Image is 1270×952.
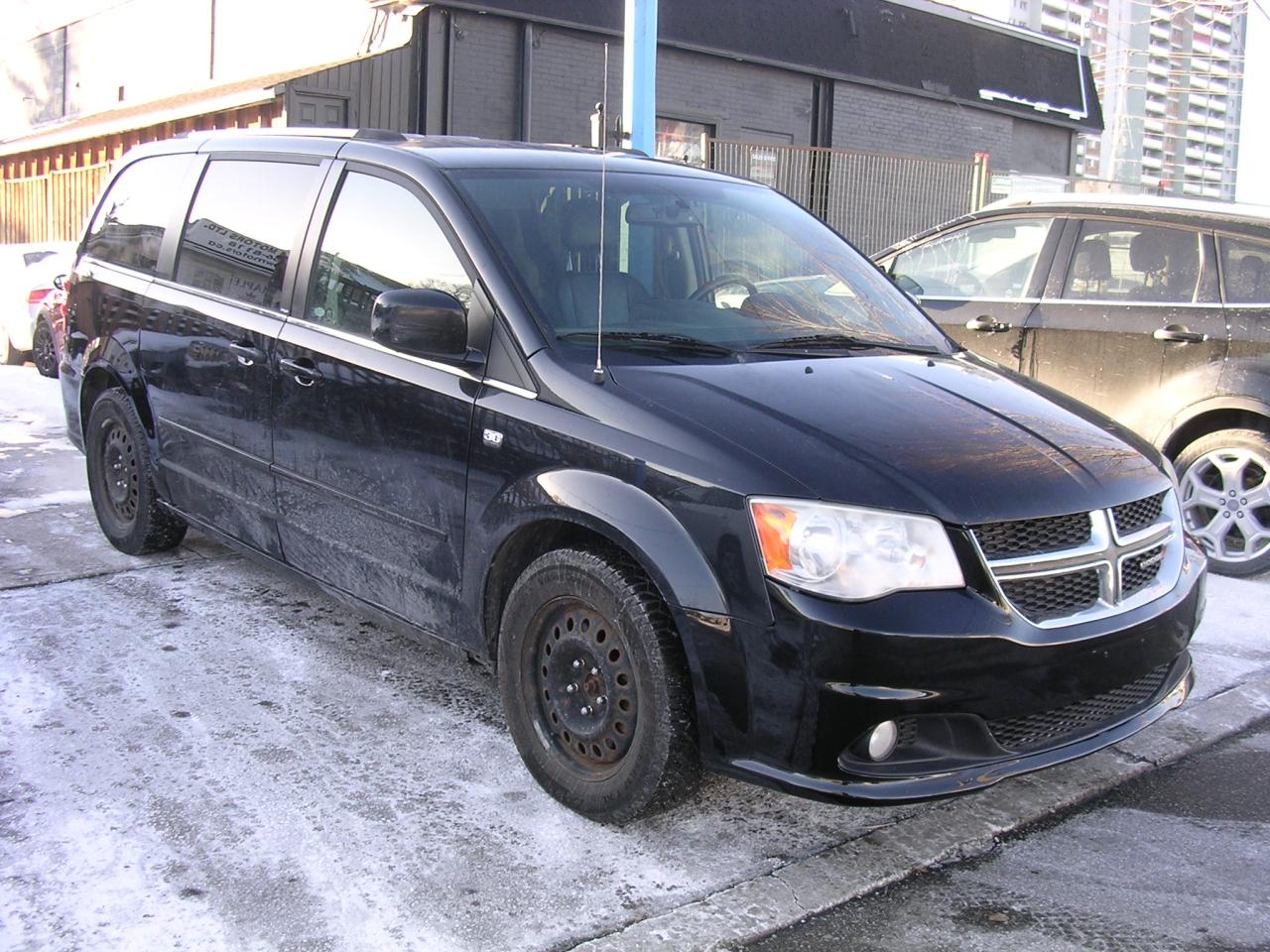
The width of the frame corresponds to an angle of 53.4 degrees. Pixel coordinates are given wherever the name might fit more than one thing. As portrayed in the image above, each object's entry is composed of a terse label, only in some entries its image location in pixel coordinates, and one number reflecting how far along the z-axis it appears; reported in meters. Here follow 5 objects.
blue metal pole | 8.46
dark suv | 5.95
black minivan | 2.96
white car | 13.29
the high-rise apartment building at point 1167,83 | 159.00
